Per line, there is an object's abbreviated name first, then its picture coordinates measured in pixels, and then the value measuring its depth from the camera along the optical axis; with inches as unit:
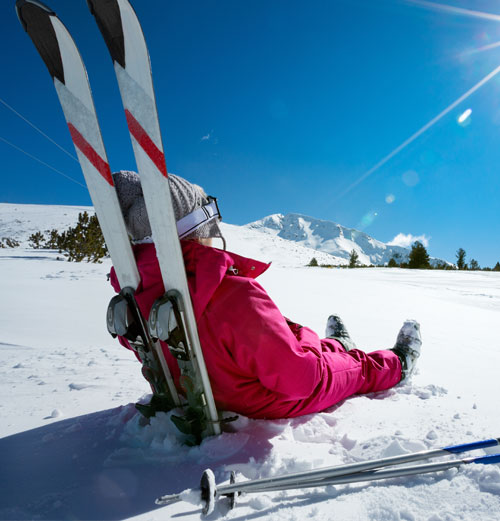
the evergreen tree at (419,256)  1111.6
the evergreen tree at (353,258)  1328.7
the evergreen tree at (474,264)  1334.9
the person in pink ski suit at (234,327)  45.4
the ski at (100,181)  48.0
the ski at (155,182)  44.3
